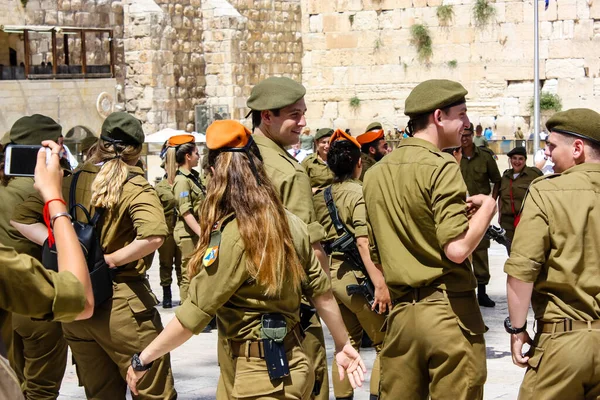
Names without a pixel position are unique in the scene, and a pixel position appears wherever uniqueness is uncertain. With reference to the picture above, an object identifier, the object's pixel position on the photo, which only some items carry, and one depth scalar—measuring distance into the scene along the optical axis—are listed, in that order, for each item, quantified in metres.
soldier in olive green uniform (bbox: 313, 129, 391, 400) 6.62
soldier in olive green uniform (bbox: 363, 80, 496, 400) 4.68
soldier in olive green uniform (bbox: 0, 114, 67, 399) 5.94
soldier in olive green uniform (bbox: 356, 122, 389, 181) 9.63
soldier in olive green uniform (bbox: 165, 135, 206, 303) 10.02
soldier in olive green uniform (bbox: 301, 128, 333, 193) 9.14
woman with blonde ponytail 5.34
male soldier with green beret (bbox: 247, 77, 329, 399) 4.84
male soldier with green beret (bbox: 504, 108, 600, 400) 4.56
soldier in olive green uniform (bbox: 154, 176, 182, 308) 11.01
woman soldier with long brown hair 4.18
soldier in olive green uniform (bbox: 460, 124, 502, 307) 11.62
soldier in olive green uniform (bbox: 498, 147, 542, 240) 11.32
